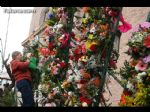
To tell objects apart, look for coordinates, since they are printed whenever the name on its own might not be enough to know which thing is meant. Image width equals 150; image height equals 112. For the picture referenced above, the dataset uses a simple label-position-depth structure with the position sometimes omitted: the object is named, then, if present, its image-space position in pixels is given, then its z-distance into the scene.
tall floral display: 5.59
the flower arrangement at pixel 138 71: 4.99
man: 7.05
